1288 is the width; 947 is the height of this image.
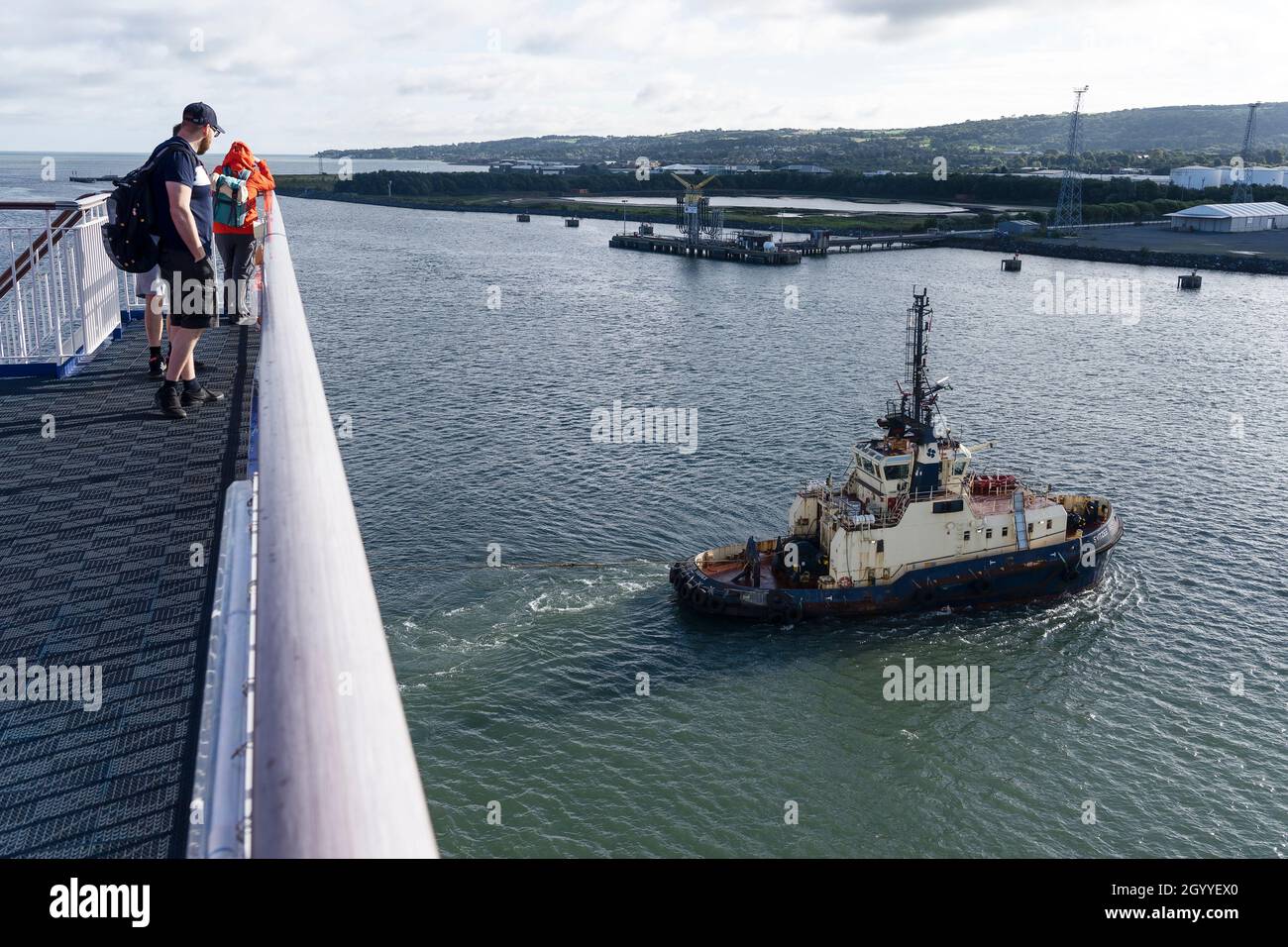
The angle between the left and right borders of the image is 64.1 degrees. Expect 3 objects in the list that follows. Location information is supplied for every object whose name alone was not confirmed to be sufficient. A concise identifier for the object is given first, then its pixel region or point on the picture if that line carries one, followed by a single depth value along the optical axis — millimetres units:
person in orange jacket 13195
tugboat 32906
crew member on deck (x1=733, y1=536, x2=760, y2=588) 33094
